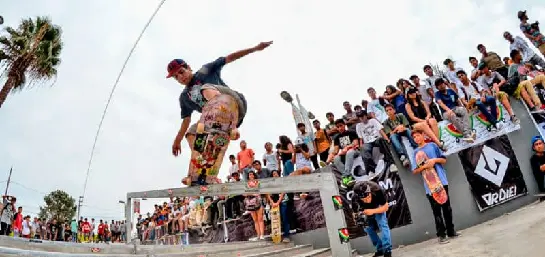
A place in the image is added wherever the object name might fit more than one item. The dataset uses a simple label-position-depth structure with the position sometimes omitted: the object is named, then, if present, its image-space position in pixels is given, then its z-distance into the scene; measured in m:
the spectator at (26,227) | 13.49
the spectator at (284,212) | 7.90
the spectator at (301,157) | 8.38
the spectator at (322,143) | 8.47
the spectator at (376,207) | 4.70
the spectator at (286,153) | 8.59
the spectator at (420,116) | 6.37
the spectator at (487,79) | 7.54
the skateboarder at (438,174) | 5.26
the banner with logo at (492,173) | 6.50
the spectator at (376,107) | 8.34
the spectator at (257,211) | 8.16
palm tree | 15.37
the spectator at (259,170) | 8.42
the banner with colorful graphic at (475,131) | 6.68
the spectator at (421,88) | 8.24
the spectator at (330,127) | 8.12
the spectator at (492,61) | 9.01
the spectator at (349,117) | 8.38
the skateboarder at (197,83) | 3.94
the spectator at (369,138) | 6.90
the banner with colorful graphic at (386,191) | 6.60
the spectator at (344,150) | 7.04
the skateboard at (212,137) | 3.76
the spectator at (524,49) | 9.35
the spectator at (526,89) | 7.14
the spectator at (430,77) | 8.70
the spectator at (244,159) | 9.01
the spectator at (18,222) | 13.00
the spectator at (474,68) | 8.85
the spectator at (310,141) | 8.57
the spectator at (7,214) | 11.46
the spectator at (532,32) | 9.72
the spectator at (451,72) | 8.71
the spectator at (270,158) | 9.19
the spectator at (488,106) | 6.87
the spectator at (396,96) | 7.80
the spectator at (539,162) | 6.46
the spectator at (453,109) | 6.69
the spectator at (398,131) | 6.70
